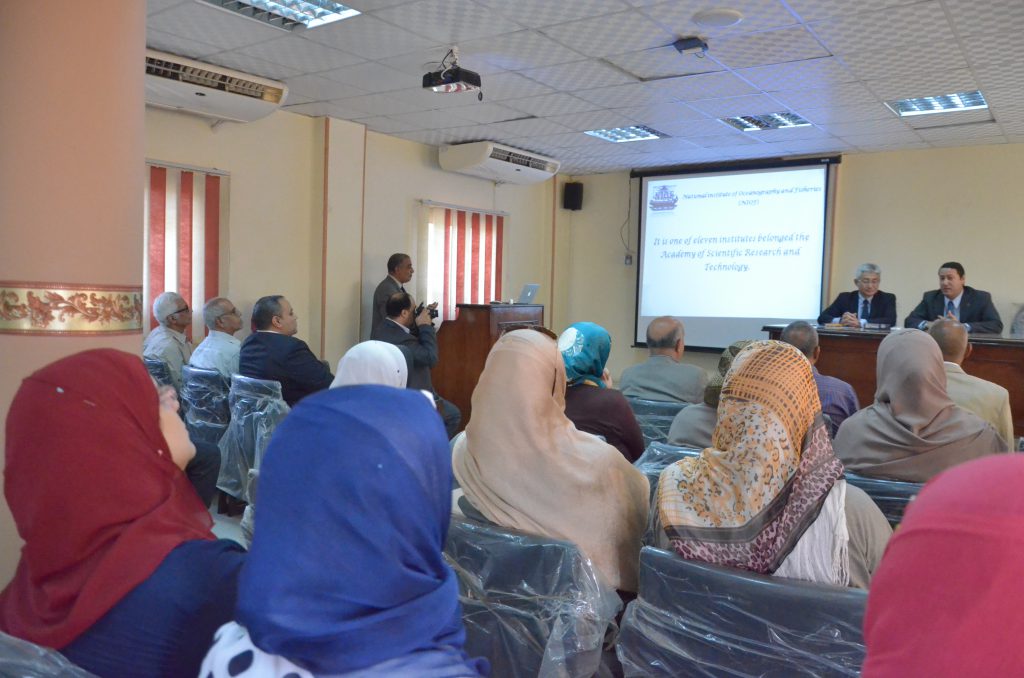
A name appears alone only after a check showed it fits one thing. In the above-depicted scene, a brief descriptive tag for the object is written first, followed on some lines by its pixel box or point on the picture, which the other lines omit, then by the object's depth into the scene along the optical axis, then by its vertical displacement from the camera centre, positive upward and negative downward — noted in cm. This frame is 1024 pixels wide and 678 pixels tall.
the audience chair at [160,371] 395 -50
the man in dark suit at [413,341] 445 -34
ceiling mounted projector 442 +126
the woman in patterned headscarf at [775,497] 147 -40
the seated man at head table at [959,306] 547 -1
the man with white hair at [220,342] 409 -35
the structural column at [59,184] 236 +29
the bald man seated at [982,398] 282 -35
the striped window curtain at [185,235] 535 +33
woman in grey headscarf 226 -39
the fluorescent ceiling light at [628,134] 670 +147
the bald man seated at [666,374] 342 -37
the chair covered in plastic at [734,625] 129 -60
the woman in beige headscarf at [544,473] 184 -46
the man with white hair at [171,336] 418 -34
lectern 632 -51
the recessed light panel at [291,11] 397 +149
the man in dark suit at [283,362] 370 -40
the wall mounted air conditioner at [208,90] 471 +127
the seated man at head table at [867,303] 590 -1
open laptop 736 -4
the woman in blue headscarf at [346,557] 84 -32
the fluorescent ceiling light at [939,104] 529 +148
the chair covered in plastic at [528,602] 154 -68
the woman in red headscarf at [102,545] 107 -40
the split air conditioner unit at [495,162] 708 +126
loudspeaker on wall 898 +116
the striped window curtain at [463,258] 746 +32
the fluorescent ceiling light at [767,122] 603 +148
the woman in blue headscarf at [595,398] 258 -37
